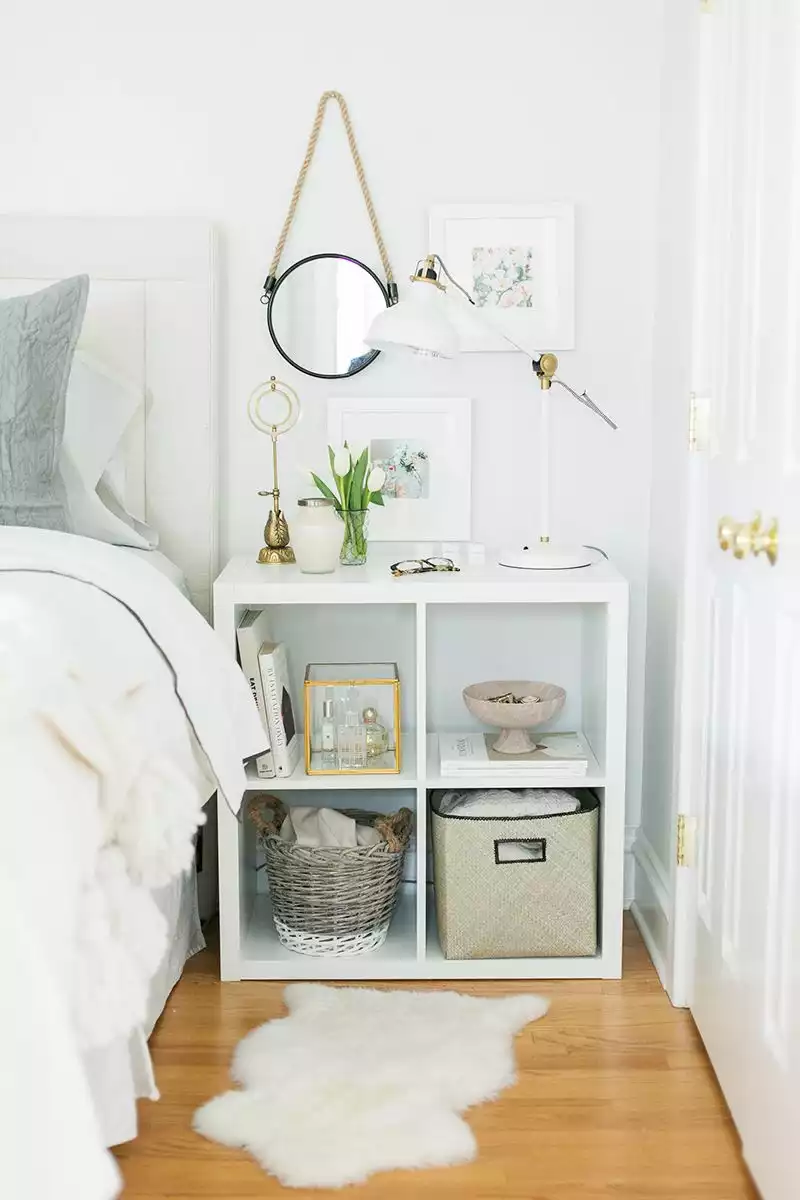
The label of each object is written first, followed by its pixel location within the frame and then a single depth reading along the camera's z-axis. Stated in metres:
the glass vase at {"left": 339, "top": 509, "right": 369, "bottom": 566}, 2.55
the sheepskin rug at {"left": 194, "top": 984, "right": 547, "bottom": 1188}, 1.83
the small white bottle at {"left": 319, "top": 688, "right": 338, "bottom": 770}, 2.53
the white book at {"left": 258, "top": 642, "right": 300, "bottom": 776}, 2.45
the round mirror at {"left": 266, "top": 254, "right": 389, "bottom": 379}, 2.66
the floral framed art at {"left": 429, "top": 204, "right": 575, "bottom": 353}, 2.64
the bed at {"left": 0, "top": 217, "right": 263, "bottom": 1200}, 0.98
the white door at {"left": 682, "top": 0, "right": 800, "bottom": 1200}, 1.62
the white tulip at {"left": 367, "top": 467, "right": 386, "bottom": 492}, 2.51
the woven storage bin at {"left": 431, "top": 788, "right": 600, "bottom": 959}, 2.45
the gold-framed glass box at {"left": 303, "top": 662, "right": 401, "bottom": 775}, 2.48
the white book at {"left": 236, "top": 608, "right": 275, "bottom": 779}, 2.44
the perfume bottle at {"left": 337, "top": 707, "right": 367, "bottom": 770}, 2.50
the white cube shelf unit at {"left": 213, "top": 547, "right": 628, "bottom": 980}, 2.39
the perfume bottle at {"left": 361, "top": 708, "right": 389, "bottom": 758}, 2.55
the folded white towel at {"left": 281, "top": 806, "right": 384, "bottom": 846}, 2.57
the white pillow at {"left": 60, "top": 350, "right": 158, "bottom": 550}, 2.44
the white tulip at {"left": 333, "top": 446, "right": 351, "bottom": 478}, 2.64
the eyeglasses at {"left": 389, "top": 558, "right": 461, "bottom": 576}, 2.48
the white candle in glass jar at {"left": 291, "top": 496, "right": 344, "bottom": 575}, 2.45
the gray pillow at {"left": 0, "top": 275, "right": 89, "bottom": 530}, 2.13
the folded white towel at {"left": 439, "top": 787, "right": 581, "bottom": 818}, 2.47
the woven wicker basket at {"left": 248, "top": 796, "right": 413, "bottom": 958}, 2.43
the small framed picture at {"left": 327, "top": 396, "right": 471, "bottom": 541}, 2.70
